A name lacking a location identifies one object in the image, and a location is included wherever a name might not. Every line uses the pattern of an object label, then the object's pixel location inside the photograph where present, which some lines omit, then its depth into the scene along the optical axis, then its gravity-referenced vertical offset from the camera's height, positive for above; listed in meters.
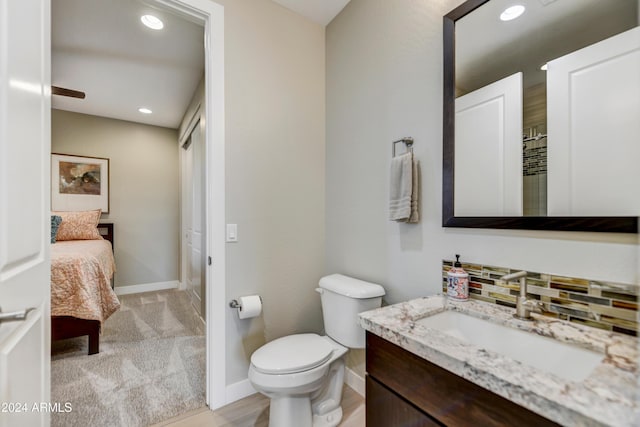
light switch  1.61 -0.11
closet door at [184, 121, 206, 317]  2.72 -0.04
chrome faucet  0.91 -0.31
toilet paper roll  1.56 -0.55
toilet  1.24 -0.72
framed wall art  3.38 +0.42
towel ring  1.39 +0.38
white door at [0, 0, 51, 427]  0.63 +0.02
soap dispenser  1.10 -0.30
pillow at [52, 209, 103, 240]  3.11 -0.14
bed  1.95 -0.63
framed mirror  0.79 +0.35
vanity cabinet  0.60 -0.49
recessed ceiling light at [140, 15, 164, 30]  1.87 +1.39
